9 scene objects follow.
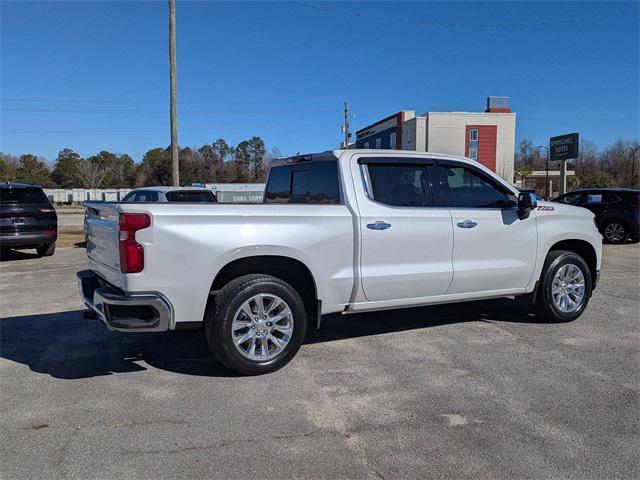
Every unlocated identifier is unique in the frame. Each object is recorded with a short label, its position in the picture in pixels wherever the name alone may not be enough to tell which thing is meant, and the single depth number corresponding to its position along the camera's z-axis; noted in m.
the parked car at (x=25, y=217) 11.23
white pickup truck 4.03
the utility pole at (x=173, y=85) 16.30
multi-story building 58.88
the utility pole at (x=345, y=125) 55.81
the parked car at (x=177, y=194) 11.26
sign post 28.03
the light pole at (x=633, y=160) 66.00
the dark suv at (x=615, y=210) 14.88
